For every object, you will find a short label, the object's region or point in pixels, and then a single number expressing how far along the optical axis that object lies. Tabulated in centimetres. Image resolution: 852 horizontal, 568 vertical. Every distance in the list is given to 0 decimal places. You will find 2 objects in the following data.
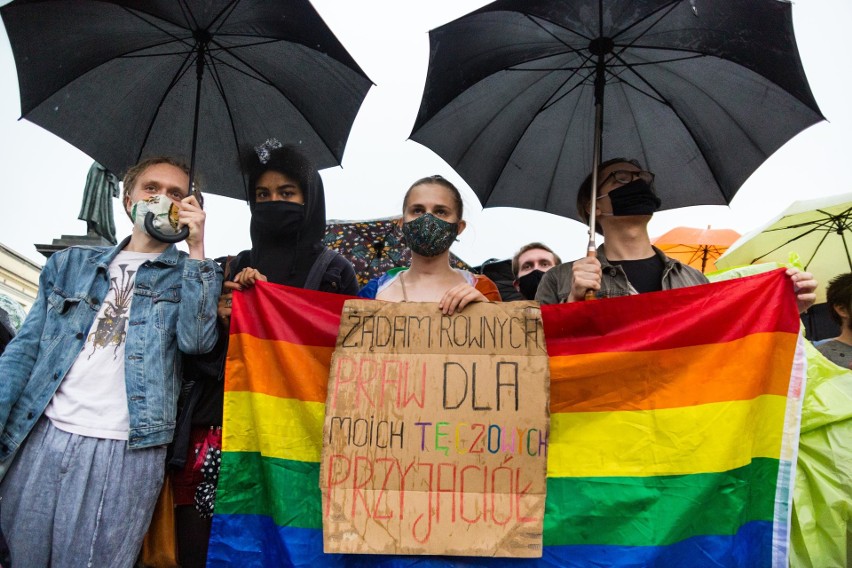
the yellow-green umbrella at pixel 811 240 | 554
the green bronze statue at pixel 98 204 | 1026
